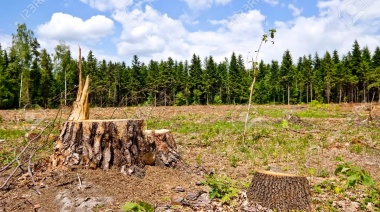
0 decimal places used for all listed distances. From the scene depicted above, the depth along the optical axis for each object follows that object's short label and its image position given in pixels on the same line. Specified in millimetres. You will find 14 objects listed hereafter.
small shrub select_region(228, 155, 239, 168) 8773
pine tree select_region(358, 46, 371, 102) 65125
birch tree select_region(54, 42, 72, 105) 50969
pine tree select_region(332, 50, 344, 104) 67438
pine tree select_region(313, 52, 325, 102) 73375
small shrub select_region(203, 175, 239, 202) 5671
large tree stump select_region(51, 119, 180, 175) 6418
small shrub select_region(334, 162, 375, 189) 5559
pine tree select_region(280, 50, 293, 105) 72312
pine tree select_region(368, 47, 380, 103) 61681
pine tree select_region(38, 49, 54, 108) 56000
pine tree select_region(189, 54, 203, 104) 72625
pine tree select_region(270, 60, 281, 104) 75112
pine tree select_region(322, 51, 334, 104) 69162
